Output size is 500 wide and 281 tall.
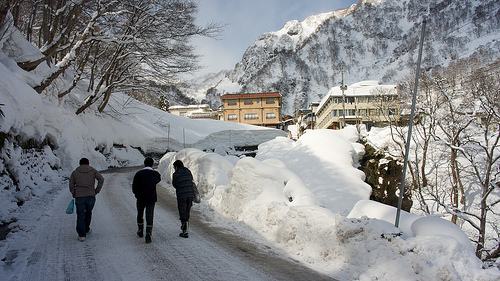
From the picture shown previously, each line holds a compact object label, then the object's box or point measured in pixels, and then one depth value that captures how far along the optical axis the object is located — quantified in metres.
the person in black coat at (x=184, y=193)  6.40
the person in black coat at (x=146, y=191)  5.96
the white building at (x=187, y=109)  105.95
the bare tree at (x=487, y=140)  16.80
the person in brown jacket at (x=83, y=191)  5.86
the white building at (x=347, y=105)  64.29
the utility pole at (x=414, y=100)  4.84
